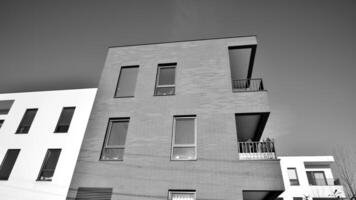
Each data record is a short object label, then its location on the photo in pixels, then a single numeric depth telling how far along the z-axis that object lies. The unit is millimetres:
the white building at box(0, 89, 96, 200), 9773
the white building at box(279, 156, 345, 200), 24702
